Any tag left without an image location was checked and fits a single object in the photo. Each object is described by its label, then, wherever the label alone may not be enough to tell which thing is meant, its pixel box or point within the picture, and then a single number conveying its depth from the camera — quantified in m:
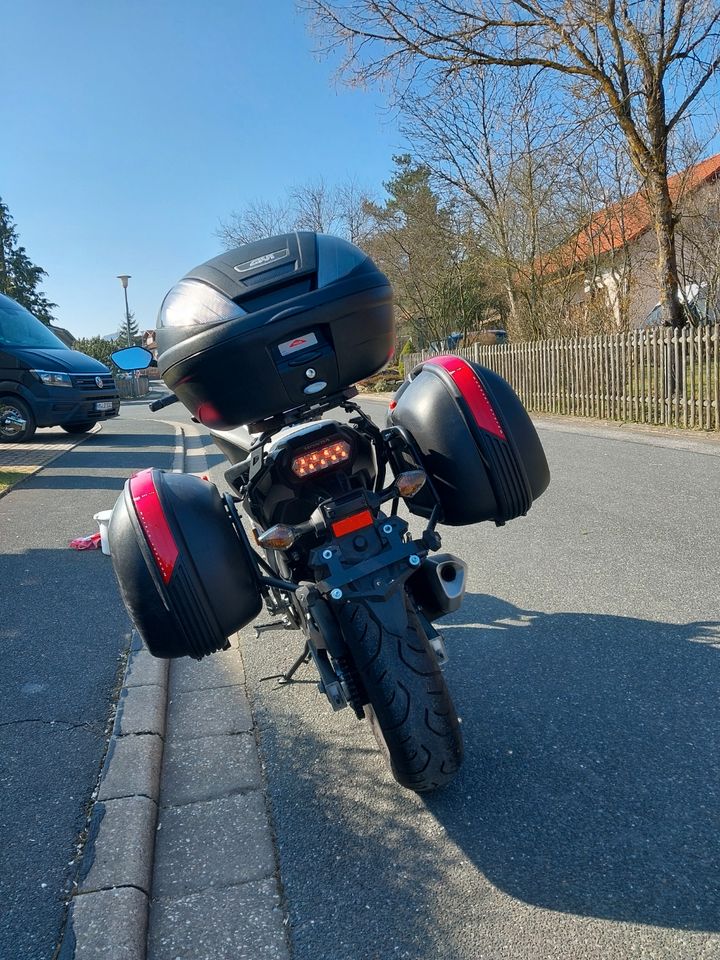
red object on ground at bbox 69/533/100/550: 5.69
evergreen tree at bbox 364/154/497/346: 26.14
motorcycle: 2.27
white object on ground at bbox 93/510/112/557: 2.73
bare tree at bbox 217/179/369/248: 34.00
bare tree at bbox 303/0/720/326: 12.70
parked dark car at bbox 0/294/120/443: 12.25
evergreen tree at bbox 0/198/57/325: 52.03
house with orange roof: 15.76
